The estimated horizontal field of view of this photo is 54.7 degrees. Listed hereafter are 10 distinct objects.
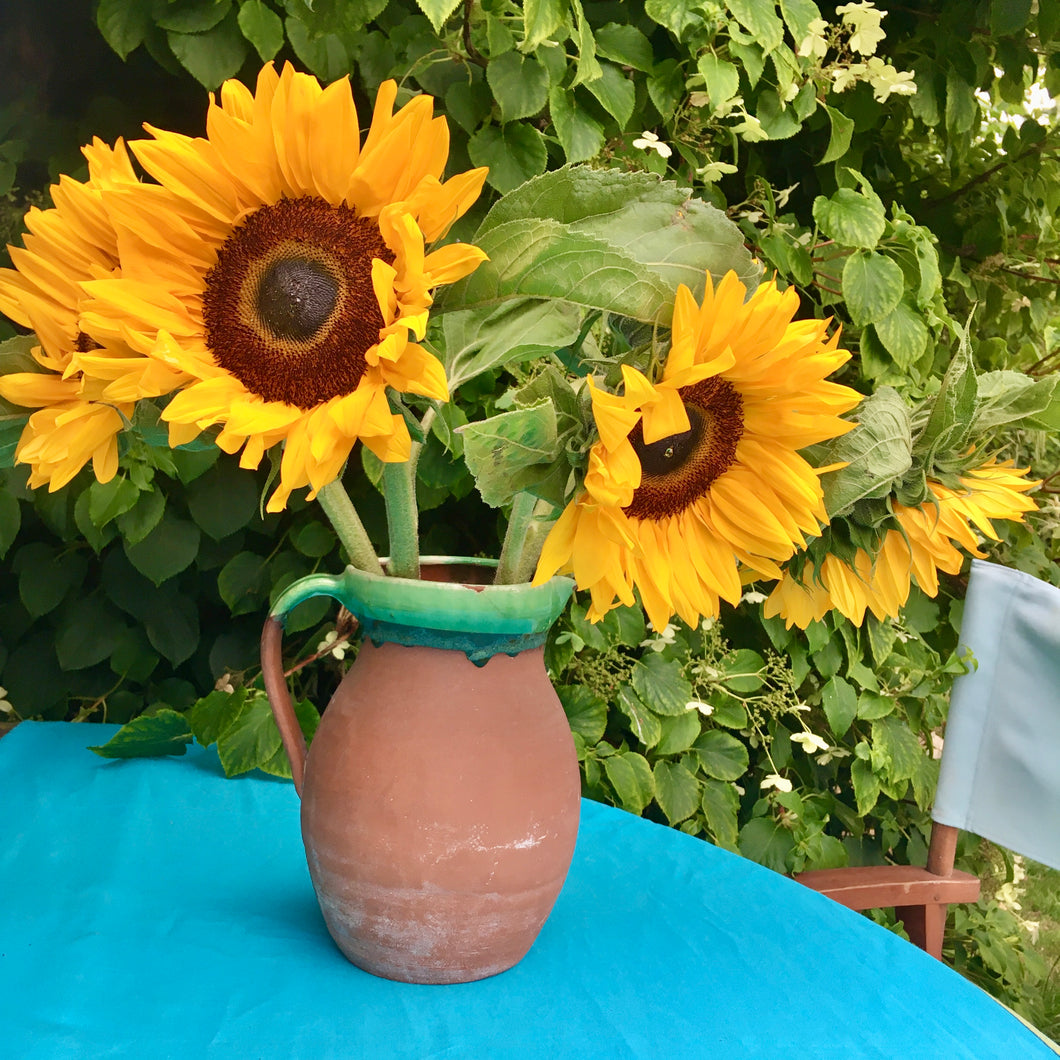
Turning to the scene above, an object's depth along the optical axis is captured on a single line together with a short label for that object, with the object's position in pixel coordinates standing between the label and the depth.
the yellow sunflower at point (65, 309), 0.42
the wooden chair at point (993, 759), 0.87
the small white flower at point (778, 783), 1.09
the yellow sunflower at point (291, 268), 0.37
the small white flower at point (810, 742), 1.11
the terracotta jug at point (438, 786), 0.47
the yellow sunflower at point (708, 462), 0.38
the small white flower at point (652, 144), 0.90
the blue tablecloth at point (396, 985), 0.47
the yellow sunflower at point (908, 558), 0.49
